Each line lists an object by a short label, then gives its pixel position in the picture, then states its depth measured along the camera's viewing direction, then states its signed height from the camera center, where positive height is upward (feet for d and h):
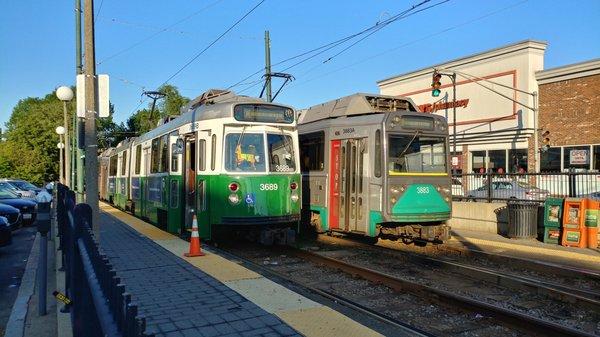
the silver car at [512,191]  47.98 -1.95
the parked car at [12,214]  48.73 -3.77
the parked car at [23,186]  100.86 -2.40
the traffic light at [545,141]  89.51 +4.83
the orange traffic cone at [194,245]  30.76 -4.20
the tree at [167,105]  195.11 +25.23
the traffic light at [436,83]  65.26 +10.79
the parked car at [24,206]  56.80 -3.51
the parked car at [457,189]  55.93 -1.95
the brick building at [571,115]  84.94 +9.08
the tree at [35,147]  197.47 +10.01
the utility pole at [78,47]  53.62 +13.58
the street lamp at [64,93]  55.06 +8.39
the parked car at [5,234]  37.24 -4.21
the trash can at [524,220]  45.01 -4.22
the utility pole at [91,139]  27.96 +1.79
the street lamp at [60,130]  89.45 +7.39
